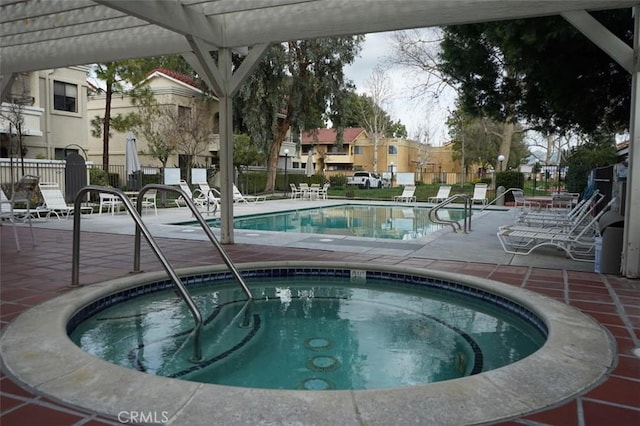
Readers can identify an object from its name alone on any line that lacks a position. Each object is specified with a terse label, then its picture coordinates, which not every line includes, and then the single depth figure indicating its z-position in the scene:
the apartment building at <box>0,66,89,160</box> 16.25
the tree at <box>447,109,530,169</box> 36.47
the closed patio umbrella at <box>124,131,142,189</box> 15.03
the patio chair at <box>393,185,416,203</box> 19.39
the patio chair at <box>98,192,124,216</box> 11.98
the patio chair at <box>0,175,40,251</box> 6.10
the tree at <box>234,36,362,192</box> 22.33
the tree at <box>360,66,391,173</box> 33.78
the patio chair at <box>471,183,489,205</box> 16.86
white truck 32.34
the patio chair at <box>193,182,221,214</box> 12.82
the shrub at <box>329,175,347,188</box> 30.02
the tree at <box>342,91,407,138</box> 37.22
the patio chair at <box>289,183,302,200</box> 21.02
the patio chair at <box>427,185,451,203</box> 17.81
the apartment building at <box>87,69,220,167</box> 24.66
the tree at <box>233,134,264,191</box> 23.73
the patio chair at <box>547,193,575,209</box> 11.22
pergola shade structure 4.91
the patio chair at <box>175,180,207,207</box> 14.57
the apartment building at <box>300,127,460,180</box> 43.75
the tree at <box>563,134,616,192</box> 16.08
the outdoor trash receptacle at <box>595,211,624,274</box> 5.23
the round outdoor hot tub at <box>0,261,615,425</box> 2.00
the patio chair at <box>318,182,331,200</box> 20.98
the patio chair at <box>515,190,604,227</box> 7.54
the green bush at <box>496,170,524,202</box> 19.47
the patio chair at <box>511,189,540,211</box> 11.48
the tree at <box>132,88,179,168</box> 21.73
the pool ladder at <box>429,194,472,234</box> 9.05
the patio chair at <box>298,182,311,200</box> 20.94
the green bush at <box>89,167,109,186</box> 16.34
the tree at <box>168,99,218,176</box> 21.56
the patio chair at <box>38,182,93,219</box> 10.65
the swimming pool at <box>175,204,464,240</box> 10.21
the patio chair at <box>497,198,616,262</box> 6.02
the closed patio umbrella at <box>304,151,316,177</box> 26.92
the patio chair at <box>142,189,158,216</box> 13.04
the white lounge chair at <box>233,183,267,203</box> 16.22
